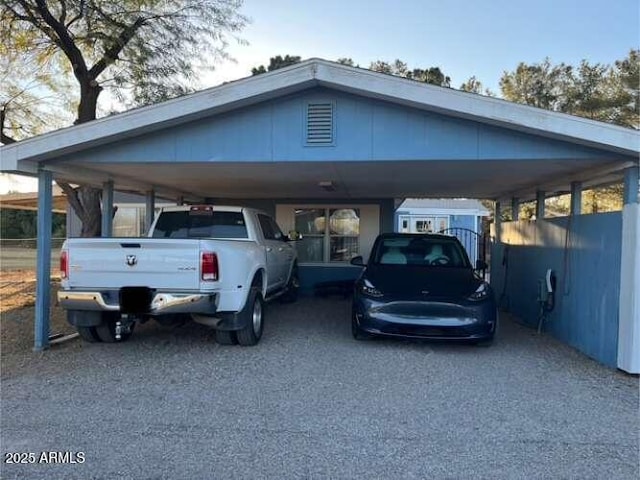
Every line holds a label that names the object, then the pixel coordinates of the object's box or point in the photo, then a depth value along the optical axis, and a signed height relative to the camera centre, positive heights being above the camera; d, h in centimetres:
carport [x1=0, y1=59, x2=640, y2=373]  593 +107
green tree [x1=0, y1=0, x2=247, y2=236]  1092 +422
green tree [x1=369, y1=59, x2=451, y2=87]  2252 +754
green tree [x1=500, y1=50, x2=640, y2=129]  1764 +621
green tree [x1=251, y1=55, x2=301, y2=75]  1856 +633
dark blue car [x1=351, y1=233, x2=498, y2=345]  643 -97
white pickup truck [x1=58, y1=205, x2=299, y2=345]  578 -69
